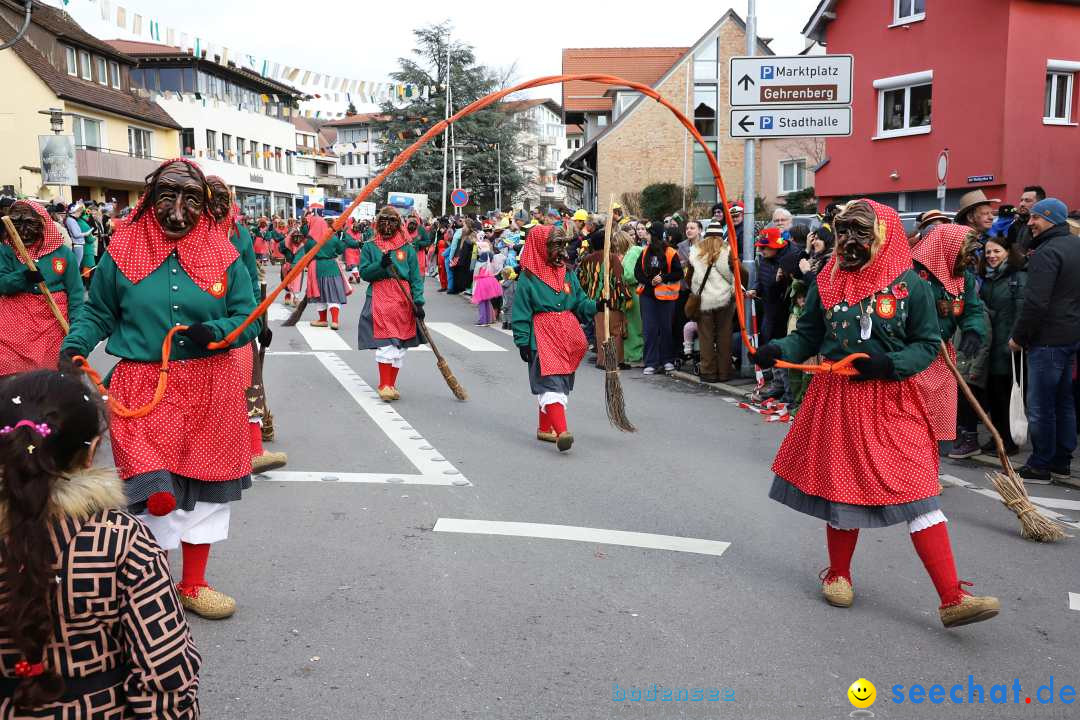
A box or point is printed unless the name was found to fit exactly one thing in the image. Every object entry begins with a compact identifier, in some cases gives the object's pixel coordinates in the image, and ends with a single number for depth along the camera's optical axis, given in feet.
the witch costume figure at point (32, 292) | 22.39
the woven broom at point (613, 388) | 26.63
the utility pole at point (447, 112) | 182.92
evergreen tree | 199.93
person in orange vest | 40.57
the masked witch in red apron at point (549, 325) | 26.66
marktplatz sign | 33.71
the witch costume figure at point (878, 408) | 14.39
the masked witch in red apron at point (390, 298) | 34.32
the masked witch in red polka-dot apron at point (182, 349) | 14.15
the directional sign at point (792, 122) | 33.81
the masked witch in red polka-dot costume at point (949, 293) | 21.72
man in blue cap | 22.62
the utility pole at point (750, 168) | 35.73
